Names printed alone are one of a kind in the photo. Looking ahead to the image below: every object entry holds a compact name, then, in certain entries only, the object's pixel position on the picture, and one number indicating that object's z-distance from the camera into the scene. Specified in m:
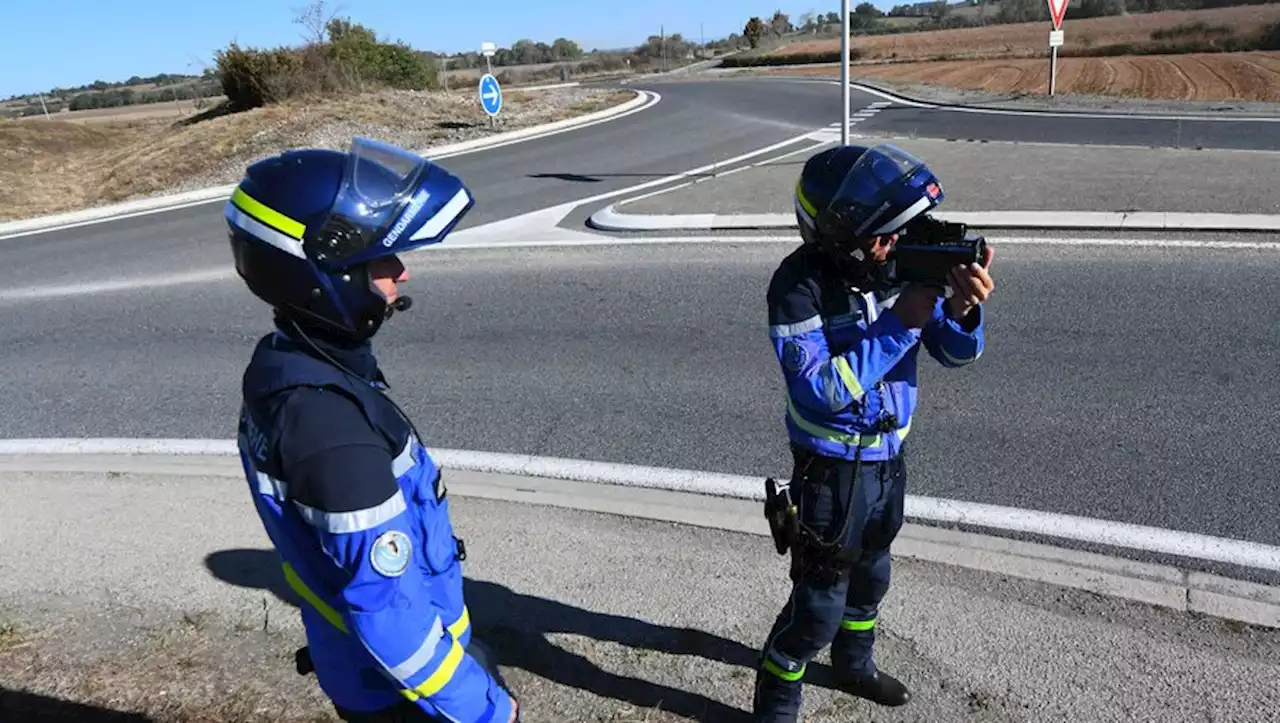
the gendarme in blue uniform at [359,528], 1.61
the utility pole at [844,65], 9.90
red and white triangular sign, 19.09
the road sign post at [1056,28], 19.14
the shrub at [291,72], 24.94
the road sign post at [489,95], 19.95
